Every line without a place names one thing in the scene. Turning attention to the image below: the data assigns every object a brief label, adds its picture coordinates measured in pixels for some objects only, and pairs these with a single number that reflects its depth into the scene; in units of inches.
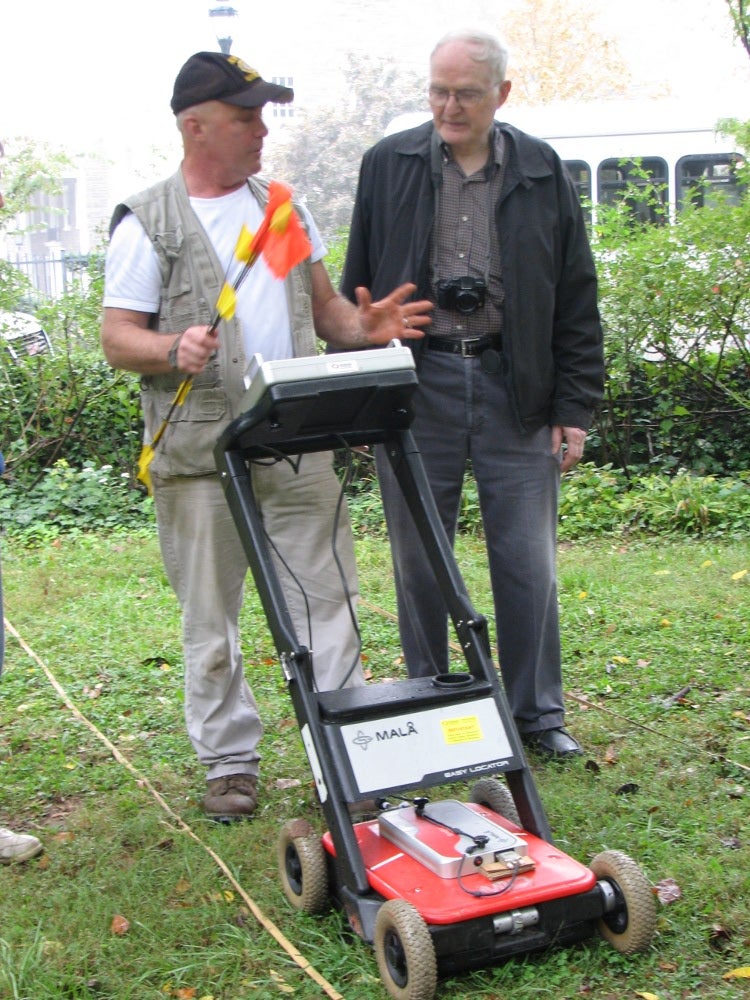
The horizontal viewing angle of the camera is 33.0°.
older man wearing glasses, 156.6
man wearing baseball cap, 142.6
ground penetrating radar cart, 109.8
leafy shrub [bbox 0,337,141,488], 361.7
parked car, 366.6
